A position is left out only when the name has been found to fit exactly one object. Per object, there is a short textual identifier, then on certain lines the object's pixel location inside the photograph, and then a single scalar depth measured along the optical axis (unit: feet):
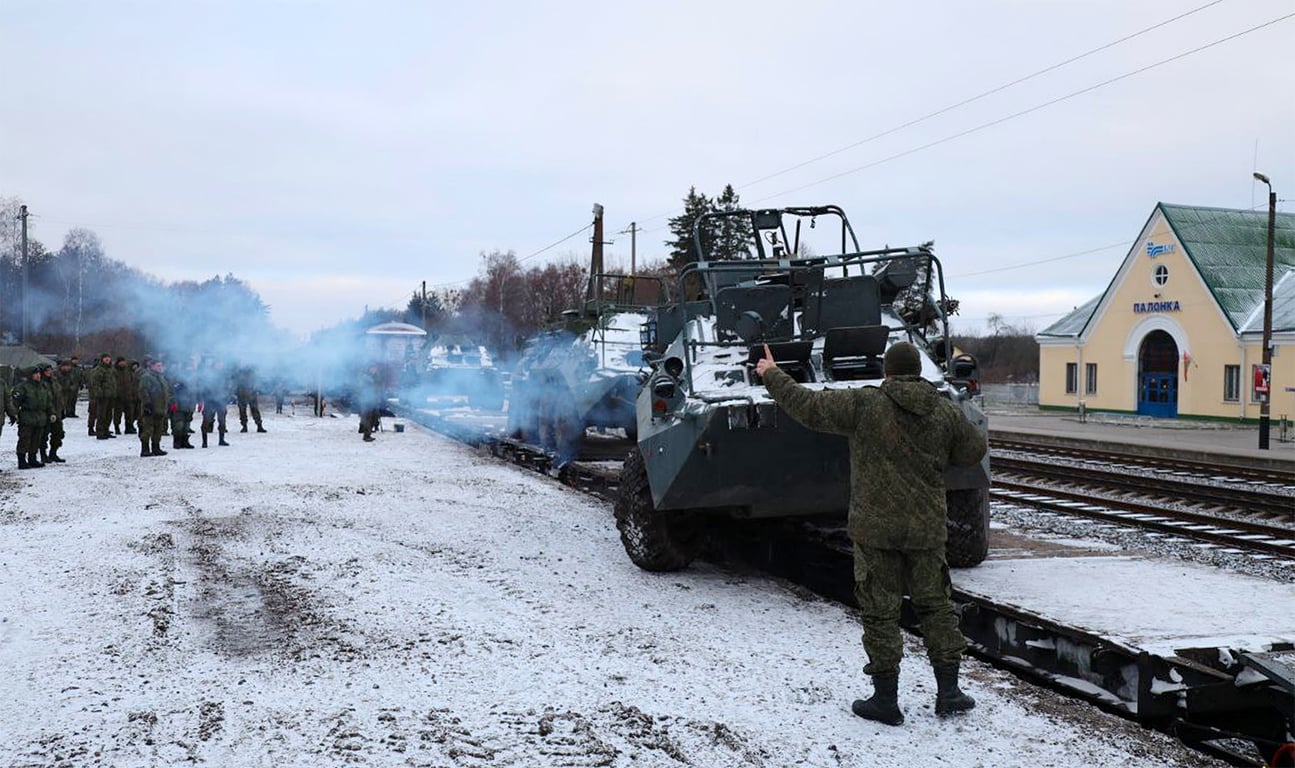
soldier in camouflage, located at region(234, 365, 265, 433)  69.05
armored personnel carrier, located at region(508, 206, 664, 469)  44.19
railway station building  105.29
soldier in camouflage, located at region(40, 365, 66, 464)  50.67
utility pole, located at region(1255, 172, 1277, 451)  76.86
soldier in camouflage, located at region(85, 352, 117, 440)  65.10
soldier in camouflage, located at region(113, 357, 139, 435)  66.05
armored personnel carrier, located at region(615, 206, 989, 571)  23.11
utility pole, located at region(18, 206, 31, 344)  86.09
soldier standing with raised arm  16.10
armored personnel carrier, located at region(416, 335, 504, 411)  76.23
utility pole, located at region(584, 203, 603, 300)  99.11
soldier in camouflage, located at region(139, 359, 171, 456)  54.80
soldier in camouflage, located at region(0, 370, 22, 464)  52.88
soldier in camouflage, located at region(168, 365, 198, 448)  58.90
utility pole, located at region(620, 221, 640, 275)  143.13
